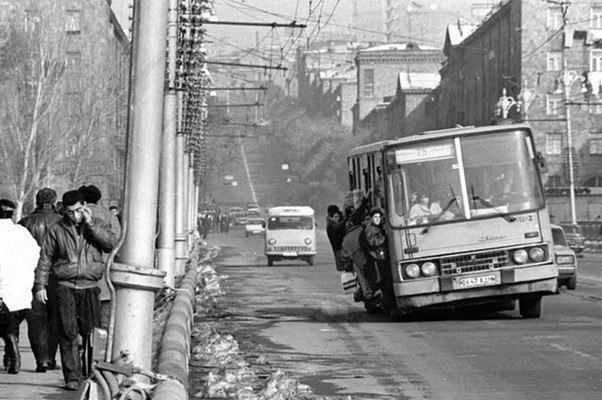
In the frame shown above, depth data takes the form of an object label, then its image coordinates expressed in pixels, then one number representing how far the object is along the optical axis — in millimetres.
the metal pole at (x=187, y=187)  39525
